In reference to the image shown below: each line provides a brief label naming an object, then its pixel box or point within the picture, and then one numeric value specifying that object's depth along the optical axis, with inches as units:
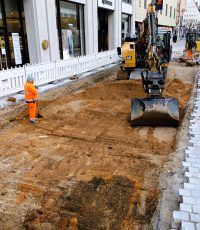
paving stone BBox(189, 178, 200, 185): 160.9
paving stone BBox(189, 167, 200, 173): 173.2
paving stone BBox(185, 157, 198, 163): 187.1
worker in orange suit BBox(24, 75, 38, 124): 291.3
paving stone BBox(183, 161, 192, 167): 182.1
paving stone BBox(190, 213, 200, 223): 127.8
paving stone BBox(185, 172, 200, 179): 167.3
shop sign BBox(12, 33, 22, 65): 522.9
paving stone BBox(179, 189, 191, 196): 148.8
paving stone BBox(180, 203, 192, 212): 135.6
